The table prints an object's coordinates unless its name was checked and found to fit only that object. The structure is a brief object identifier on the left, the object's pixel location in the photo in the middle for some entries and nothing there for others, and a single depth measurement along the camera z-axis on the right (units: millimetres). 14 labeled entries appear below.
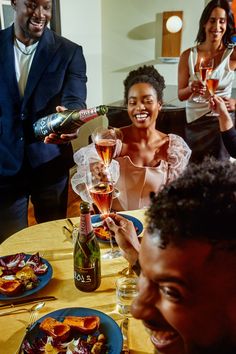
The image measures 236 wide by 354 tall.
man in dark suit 1907
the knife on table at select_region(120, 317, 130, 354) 885
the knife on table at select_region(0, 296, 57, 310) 1049
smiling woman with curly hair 1891
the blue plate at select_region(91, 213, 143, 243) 1392
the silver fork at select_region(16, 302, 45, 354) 950
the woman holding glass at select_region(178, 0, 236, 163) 2514
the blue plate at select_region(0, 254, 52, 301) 1064
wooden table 931
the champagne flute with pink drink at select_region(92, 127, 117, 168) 1580
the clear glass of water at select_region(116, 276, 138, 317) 1030
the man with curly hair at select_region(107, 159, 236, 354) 438
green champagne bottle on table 1111
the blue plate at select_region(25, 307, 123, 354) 889
